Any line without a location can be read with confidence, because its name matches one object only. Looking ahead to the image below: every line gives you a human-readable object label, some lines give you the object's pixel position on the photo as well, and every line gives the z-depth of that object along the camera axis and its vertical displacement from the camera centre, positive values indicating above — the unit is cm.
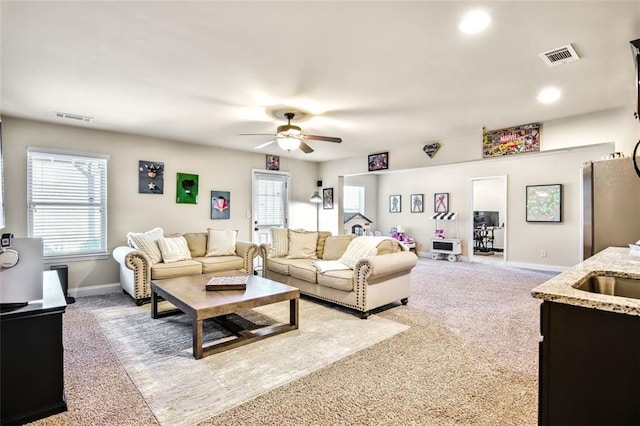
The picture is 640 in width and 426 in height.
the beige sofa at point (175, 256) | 414 -63
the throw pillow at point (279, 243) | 513 -48
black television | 909 -16
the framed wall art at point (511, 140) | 434 +102
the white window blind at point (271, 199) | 675 +31
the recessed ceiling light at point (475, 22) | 200 +123
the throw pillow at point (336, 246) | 480 -50
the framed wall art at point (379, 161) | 612 +100
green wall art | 560 +42
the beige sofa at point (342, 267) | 368 -69
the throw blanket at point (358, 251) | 403 -48
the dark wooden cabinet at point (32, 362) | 179 -86
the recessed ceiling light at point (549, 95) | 322 +122
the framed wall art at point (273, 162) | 683 +109
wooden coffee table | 268 -80
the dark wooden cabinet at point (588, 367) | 105 -53
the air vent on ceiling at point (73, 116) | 401 +122
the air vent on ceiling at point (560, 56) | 242 +122
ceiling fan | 385 +92
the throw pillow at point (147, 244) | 443 -44
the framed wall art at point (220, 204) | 605 +16
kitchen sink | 156 -36
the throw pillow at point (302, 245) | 500 -50
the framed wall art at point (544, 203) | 649 +22
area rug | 210 -119
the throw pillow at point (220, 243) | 516 -49
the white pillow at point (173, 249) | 457 -53
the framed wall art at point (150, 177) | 517 +58
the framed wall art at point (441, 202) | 847 +30
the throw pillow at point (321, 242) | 509 -46
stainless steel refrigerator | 323 +10
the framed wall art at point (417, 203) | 900 +29
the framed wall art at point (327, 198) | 751 +35
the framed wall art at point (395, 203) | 959 +30
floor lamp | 731 +28
